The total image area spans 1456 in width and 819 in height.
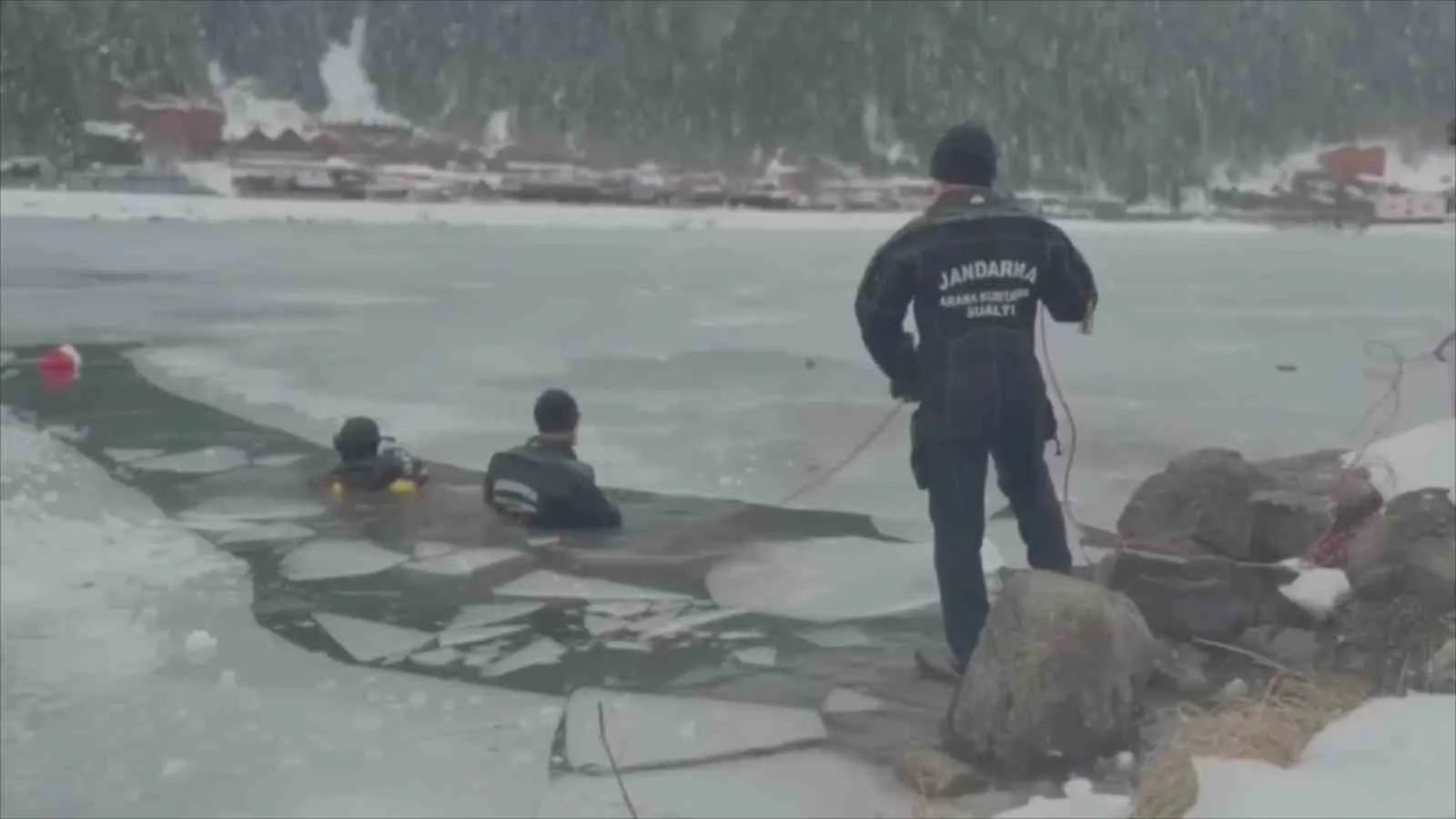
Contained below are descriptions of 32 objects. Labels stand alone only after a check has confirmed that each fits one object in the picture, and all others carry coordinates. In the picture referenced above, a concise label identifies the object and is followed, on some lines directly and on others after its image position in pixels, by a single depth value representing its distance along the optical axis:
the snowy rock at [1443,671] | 3.28
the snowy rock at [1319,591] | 4.30
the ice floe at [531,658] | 4.05
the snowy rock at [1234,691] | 3.61
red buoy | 9.59
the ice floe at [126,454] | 7.04
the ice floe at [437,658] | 4.11
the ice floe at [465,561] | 5.11
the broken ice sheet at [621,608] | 4.59
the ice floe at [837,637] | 4.31
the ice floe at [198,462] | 6.83
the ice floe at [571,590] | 4.79
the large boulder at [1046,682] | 3.25
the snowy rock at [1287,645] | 3.94
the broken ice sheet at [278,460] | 7.07
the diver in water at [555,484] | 5.62
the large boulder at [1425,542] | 3.95
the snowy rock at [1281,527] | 4.57
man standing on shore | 3.70
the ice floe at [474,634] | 4.31
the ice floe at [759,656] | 4.13
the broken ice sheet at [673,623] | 4.40
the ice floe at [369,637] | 4.21
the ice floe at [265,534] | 5.53
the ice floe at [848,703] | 3.71
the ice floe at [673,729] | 3.41
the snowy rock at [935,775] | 3.14
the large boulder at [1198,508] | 4.60
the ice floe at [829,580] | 4.72
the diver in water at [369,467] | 6.32
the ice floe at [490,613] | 4.50
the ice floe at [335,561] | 5.07
